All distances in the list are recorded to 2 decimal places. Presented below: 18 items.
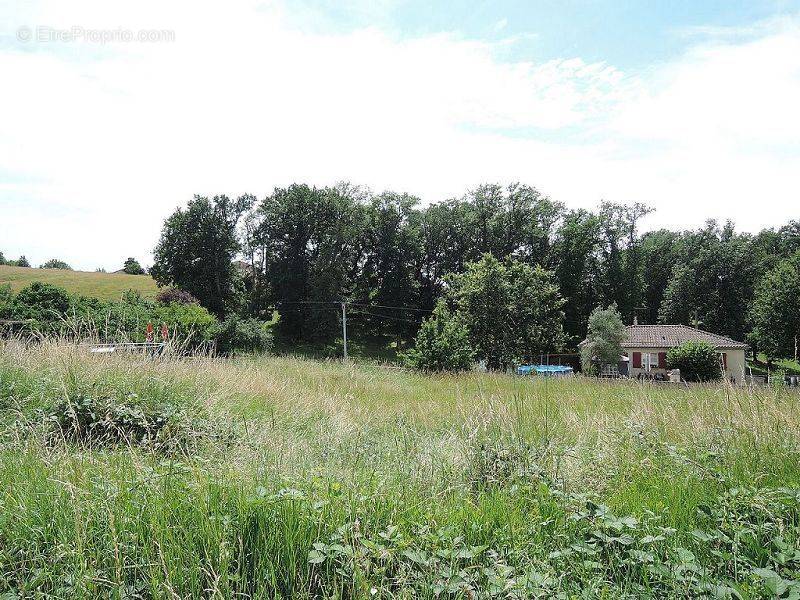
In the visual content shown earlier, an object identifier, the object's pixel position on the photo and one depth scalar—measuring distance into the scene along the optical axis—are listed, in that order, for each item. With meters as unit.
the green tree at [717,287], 50.06
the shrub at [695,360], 30.42
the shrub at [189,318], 23.46
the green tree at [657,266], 56.25
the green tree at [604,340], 36.12
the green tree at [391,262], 50.72
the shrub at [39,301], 21.95
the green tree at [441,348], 19.95
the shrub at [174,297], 33.94
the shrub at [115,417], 5.39
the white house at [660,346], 40.31
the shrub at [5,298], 22.92
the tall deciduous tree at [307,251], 46.41
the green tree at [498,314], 27.09
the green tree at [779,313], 38.84
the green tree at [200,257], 42.38
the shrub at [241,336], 28.98
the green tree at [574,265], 48.53
